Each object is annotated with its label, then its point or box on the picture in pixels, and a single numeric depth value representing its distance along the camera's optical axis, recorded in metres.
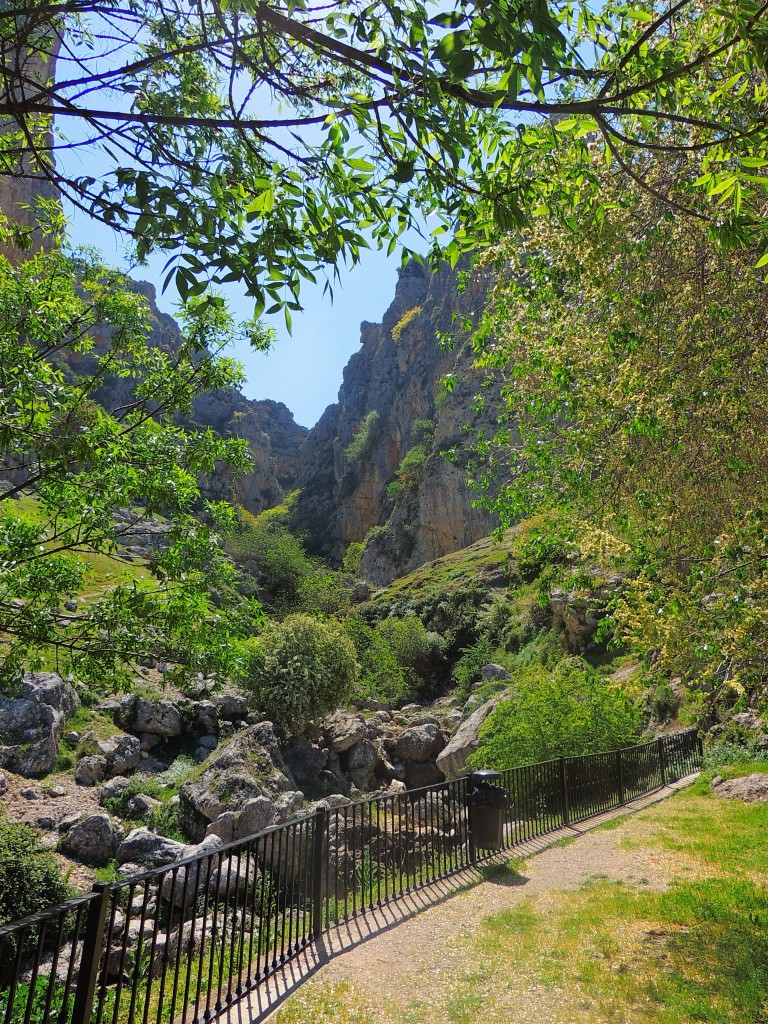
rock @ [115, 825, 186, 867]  9.92
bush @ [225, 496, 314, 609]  59.21
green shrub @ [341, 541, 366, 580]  69.88
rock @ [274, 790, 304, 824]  11.45
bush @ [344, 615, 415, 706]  31.62
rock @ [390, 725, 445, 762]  19.14
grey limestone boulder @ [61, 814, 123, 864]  10.41
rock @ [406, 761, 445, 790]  18.11
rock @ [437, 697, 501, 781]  16.33
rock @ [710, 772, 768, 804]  11.08
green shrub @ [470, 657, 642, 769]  12.34
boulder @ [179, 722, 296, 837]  11.86
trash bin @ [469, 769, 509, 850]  8.17
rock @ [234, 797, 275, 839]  10.93
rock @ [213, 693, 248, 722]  19.31
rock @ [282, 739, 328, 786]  16.55
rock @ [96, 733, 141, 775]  14.91
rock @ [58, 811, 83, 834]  11.03
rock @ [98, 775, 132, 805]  13.05
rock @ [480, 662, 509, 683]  26.33
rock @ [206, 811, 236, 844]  10.80
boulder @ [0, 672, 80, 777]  13.30
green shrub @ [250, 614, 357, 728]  18.83
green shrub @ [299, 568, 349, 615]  49.78
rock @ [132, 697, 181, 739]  17.23
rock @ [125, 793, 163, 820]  12.53
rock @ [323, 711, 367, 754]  18.48
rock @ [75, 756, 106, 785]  13.73
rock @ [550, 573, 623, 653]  24.39
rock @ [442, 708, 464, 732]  23.52
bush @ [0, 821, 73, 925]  7.27
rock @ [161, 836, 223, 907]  4.34
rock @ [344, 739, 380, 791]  17.50
